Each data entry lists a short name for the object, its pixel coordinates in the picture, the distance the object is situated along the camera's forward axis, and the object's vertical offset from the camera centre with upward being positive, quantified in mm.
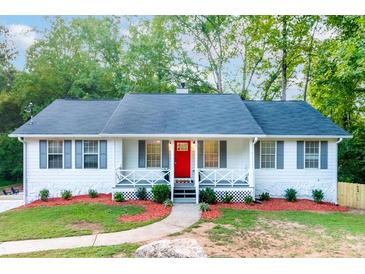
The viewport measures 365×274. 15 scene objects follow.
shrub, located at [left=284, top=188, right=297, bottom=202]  10117 -2201
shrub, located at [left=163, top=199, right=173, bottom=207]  8935 -2213
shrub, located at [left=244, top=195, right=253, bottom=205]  9469 -2229
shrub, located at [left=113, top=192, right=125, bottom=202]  9516 -2136
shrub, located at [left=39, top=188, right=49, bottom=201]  10125 -2181
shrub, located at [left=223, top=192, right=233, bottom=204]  9578 -2193
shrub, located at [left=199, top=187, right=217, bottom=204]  9438 -2091
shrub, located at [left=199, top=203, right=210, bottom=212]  8383 -2197
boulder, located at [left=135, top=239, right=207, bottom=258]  4992 -2120
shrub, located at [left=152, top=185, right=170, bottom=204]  9375 -1967
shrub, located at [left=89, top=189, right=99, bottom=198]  10164 -2169
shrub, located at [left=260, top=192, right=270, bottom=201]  10156 -2273
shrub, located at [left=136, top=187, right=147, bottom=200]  9734 -2077
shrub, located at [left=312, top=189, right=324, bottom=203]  10216 -2248
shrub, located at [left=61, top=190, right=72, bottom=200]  10047 -2185
